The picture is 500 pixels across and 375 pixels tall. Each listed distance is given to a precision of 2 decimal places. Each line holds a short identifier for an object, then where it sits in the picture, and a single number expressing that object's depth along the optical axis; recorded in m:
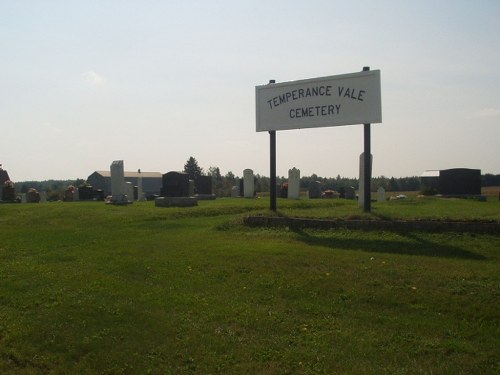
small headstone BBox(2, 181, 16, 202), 30.47
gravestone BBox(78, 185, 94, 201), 32.78
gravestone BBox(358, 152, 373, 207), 17.50
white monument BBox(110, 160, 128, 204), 23.75
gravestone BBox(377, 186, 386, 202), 24.98
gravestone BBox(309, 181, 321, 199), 32.88
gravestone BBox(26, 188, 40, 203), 31.78
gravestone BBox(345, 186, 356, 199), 32.03
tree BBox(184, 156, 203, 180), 66.75
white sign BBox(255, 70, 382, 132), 14.35
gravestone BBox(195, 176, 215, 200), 31.24
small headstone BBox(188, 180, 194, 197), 23.77
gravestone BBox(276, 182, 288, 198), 31.80
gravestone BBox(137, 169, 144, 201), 33.60
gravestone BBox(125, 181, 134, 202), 27.57
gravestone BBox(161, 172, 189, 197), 22.84
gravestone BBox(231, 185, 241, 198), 34.94
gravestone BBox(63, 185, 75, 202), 33.12
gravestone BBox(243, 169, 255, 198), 31.22
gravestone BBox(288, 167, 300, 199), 29.02
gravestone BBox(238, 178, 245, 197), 34.24
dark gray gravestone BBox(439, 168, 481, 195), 27.05
